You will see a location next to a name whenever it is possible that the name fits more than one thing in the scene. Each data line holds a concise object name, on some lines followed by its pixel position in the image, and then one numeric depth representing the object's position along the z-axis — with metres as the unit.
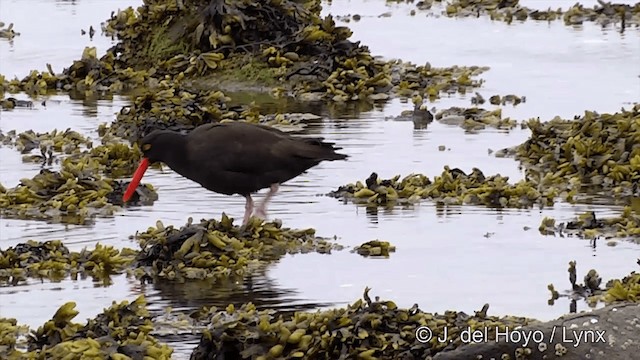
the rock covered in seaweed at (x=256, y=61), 33.37
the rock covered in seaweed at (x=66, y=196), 21.19
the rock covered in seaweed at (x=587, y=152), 22.72
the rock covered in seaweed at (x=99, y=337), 13.47
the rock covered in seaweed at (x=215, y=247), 17.95
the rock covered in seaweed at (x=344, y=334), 13.66
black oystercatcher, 19.75
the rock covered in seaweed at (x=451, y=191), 21.67
